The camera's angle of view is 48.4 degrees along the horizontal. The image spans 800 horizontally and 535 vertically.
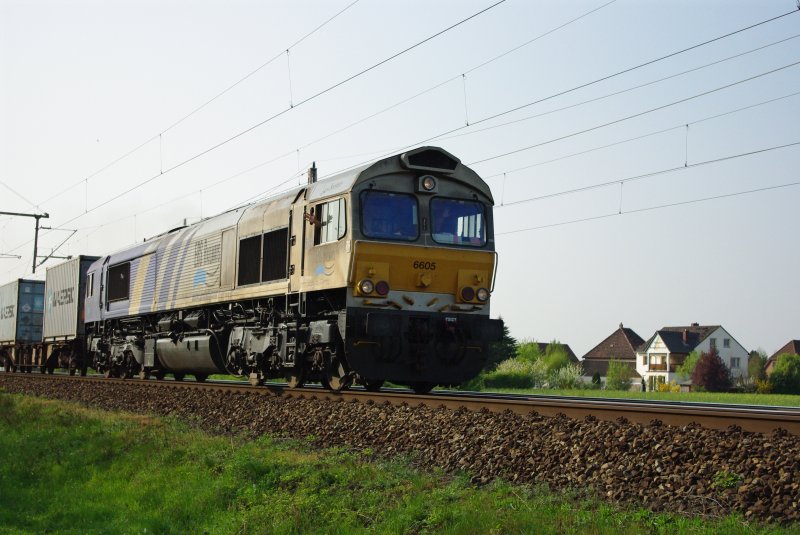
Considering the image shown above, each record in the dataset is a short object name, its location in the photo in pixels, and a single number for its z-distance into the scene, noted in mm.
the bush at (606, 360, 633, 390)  70062
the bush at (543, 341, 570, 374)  76875
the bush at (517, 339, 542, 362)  83975
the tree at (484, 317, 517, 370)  69625
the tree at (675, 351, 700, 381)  83500
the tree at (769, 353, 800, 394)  64812
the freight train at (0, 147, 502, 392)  14672
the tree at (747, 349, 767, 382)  81438
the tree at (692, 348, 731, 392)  76625
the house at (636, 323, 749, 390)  94500
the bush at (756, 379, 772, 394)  63250
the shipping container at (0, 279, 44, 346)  38812
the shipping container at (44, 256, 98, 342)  31031
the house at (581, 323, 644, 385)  107125
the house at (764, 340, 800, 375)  109125
